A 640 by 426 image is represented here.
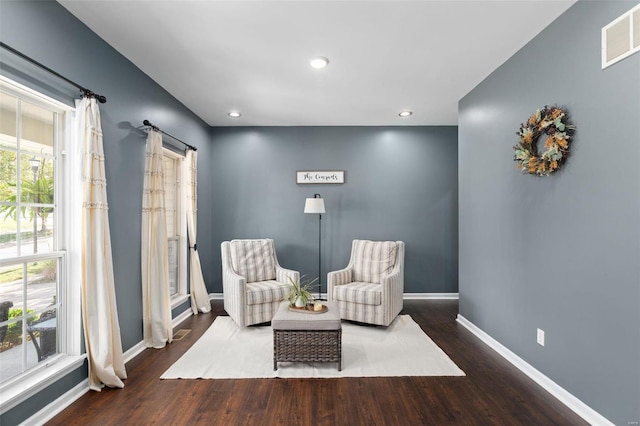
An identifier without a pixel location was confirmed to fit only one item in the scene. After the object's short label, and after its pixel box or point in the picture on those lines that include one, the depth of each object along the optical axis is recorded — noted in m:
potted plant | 2.82
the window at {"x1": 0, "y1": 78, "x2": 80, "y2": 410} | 1.86
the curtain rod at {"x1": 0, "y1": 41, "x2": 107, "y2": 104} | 1.72
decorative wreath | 2.18
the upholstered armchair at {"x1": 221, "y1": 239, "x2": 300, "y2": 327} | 3.50
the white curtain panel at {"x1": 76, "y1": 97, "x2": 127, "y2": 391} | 2.23
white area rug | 2.56
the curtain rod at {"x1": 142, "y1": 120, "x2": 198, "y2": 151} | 2.98
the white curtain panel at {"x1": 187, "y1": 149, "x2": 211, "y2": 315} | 4.07
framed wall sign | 4.90
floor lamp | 4.40
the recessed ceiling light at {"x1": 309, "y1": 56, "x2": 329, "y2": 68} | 2.78
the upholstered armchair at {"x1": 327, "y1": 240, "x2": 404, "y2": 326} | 3.50
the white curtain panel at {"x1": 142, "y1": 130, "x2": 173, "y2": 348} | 3.00
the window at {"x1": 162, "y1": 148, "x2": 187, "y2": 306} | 3.99
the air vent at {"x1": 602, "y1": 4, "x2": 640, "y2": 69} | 1.71
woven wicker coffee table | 2.60
